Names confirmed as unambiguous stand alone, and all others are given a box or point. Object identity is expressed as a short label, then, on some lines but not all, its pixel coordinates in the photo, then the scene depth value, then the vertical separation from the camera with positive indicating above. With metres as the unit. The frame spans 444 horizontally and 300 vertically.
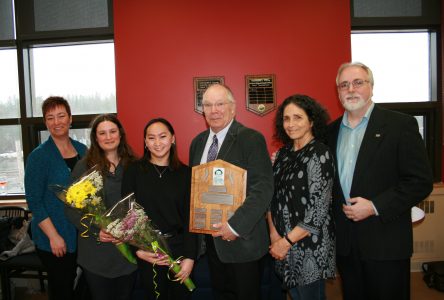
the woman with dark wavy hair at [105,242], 1.92 -0.62
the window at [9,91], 3.93 +0.65
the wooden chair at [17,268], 2.91 -1.17
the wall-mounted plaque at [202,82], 3.43 +0.59
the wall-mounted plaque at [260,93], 3.40 +0.45
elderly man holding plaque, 1.75 -0.42
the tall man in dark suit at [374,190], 1.65 -0.32
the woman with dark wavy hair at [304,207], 1.72 -0.42
